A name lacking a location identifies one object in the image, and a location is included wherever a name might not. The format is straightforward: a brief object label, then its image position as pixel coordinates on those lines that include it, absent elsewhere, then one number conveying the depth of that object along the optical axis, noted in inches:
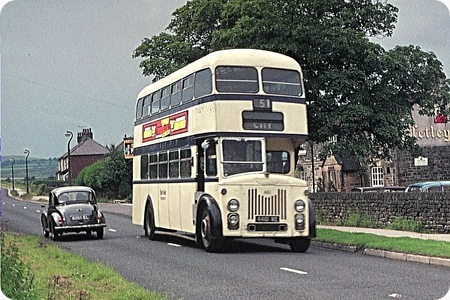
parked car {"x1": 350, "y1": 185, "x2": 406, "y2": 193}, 1389.0
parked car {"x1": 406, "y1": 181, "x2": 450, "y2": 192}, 1207.4
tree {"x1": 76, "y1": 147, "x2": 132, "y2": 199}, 2401.6
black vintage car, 974.4
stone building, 1829.5
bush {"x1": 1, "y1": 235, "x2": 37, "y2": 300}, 408.5
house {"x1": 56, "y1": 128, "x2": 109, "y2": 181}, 3083.2
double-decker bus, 732.0
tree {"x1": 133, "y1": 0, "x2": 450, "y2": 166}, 1333.7
